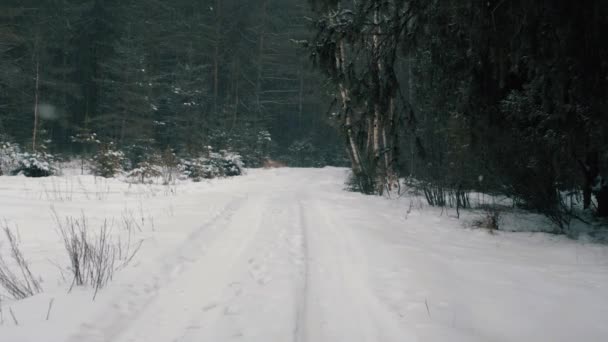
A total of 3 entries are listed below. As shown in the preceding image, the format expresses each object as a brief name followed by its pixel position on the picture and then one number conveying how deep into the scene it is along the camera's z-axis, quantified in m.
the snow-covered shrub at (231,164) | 20.16
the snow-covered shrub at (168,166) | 14.40
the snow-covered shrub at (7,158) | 14.48
